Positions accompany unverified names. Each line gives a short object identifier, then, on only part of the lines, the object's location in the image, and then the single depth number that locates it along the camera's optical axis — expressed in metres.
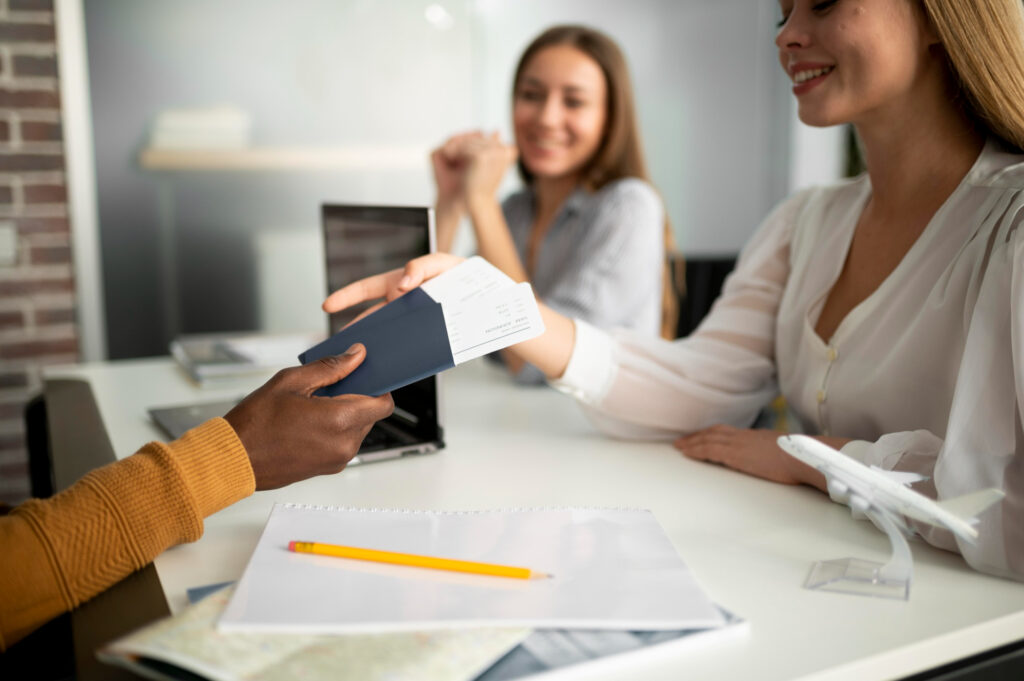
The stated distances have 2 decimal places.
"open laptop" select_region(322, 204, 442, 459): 0.97
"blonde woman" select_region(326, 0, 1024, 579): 0.76
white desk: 0.56
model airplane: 0.64
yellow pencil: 0.62
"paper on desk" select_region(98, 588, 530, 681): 0.50
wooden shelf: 2.46
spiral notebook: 0.56
